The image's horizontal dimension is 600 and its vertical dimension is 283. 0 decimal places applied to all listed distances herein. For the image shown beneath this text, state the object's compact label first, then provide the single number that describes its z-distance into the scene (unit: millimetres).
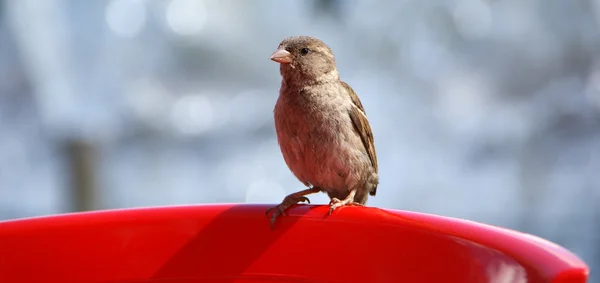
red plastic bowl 2932
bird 3115
